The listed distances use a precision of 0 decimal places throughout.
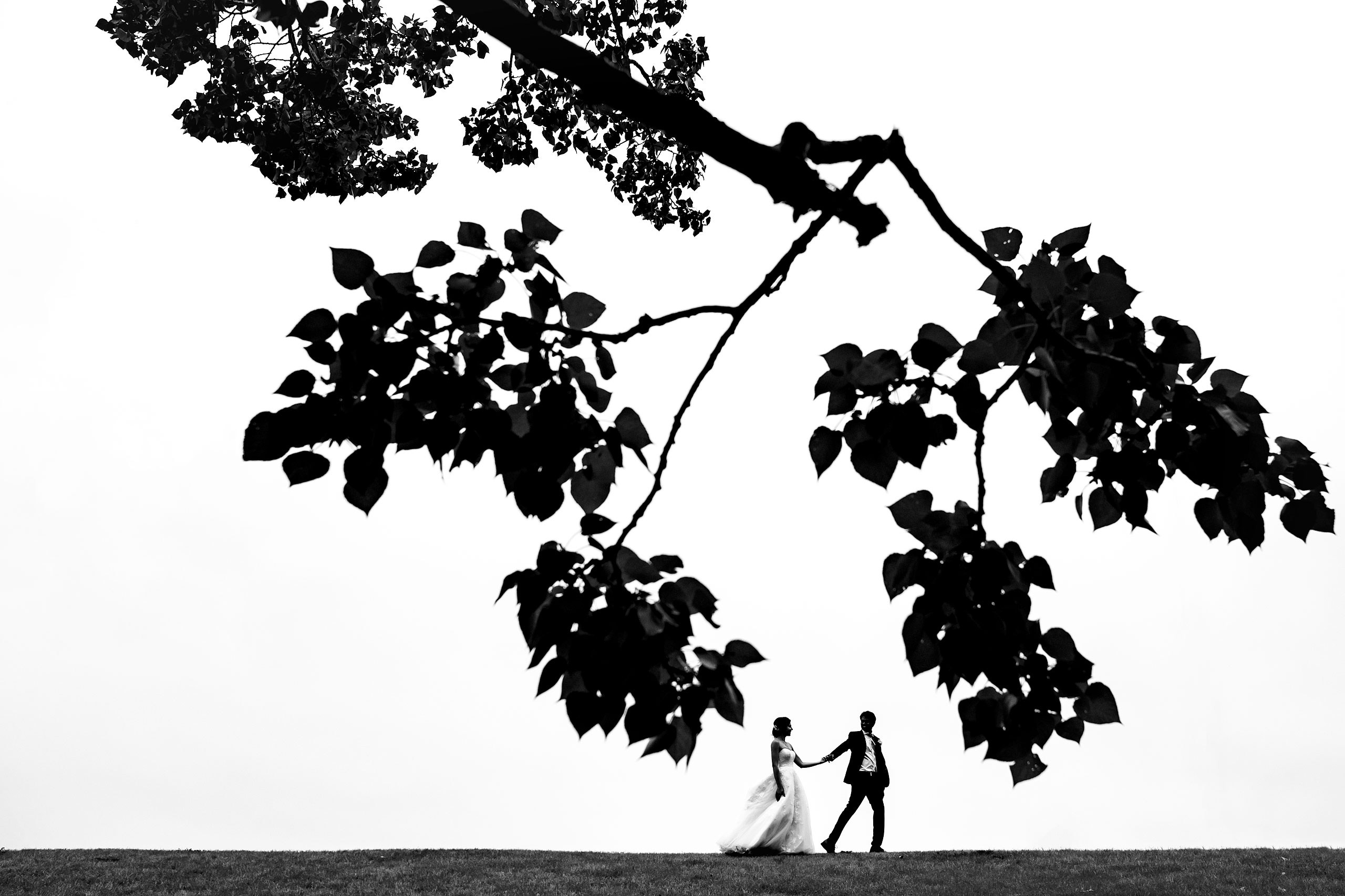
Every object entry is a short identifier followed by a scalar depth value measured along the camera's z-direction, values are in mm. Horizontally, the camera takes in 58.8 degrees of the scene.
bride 16906
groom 16562
